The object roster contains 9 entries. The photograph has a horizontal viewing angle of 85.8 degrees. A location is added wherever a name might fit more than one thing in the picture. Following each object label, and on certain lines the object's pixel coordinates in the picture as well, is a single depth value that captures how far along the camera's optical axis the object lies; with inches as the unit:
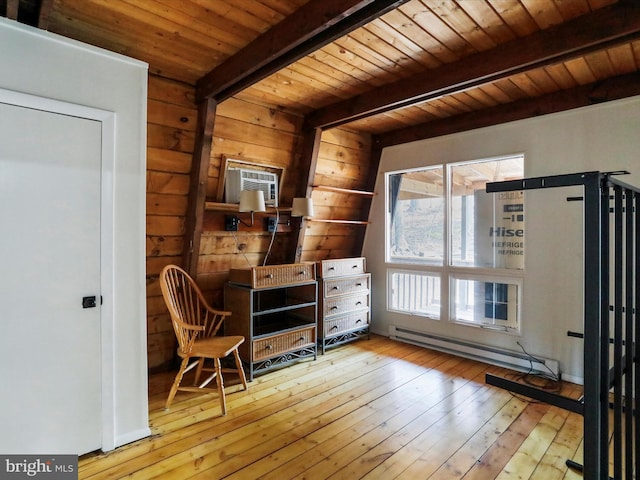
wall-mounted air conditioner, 127.5
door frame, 80.3
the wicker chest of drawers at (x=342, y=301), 148.3
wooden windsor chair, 100.3
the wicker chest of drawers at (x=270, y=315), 123.0
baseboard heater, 125.8
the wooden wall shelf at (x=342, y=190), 148.1
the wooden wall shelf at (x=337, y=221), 149.2
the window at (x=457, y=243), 135.3
